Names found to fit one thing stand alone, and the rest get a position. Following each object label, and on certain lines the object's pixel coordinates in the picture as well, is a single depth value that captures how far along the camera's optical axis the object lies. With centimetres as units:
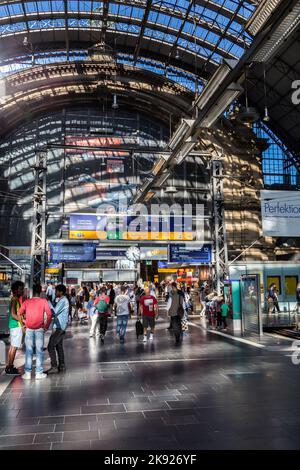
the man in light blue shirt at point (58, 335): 791
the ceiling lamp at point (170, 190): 1904
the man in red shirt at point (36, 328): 734
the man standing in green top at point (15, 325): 769
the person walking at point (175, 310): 1145
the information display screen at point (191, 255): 2125
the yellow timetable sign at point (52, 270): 2619
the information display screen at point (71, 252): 2014
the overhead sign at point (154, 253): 2536
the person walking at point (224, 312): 1480
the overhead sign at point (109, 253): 2322
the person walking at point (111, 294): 1669
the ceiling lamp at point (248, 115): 1167
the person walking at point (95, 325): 1271
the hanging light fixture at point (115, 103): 2755
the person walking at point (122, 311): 1145
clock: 2402
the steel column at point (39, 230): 1842
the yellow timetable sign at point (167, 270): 3659
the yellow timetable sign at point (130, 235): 2194
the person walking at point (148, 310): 1170
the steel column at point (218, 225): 2077
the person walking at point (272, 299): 1719
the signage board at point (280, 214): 1883
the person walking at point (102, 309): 1189
